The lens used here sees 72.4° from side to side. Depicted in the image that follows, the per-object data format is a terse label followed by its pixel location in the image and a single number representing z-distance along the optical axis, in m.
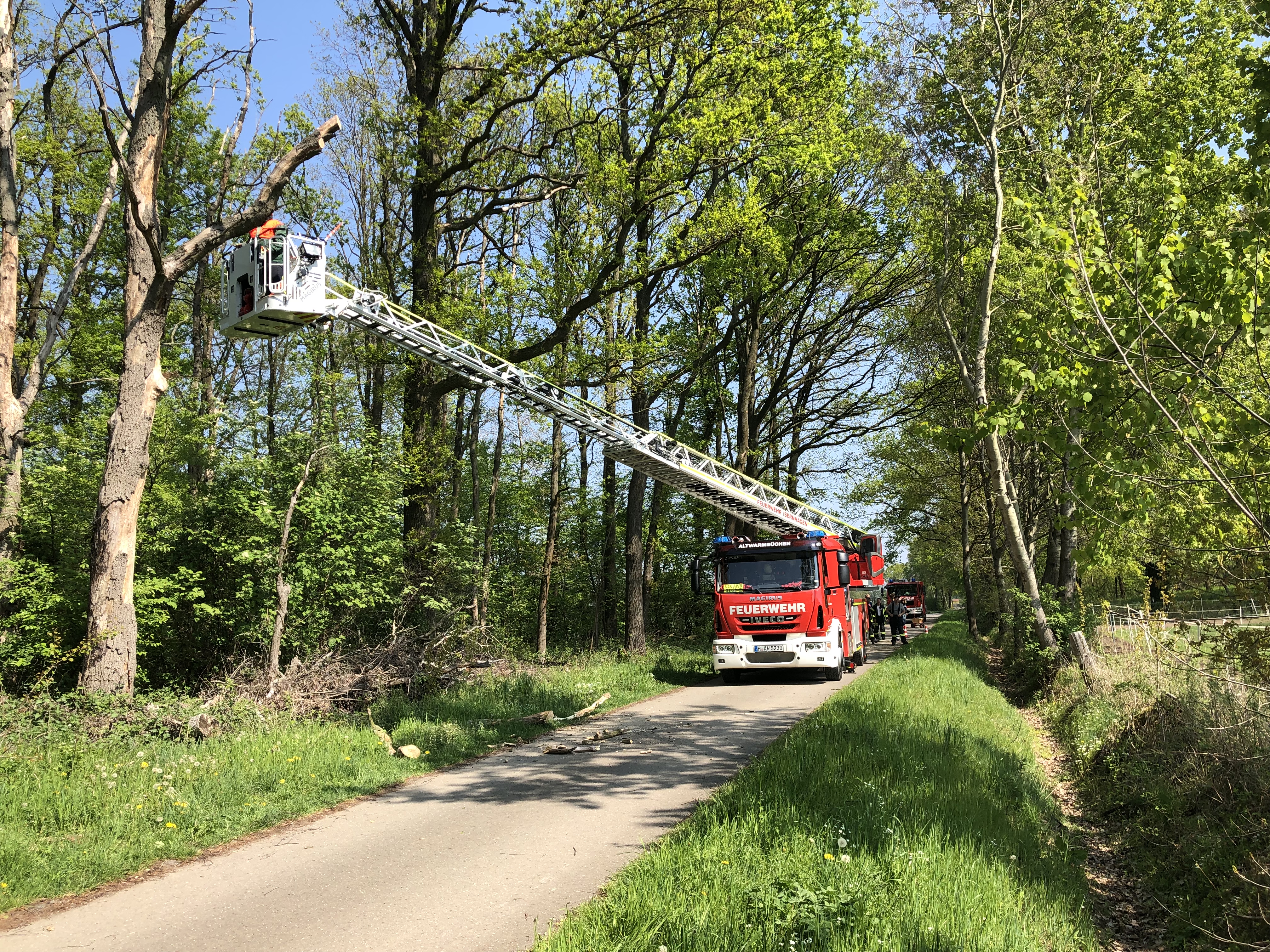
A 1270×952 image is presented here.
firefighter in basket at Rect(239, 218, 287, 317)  13.34
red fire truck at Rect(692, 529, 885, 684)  17.53
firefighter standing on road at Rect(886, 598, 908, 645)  32.81
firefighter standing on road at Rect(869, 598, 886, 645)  32.84
